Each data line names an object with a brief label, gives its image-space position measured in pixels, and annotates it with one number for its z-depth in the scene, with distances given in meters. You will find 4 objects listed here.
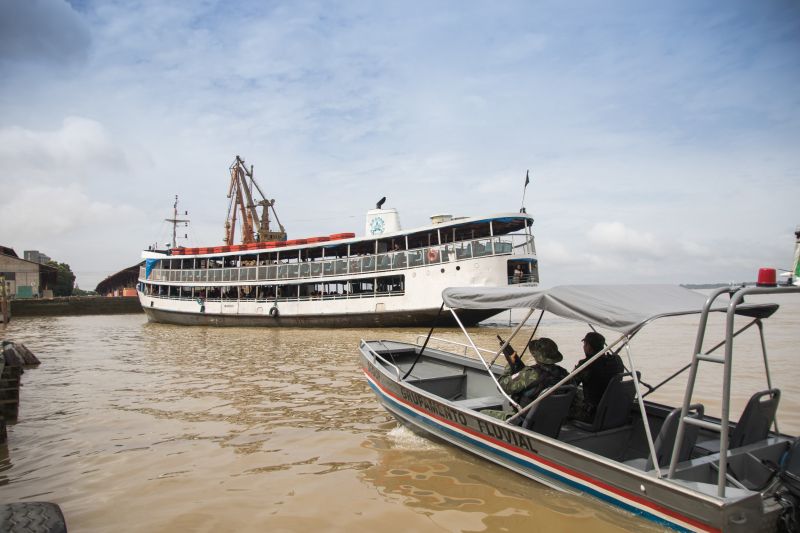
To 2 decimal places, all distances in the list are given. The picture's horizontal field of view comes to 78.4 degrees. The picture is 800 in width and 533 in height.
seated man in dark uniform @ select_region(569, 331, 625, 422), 5.92
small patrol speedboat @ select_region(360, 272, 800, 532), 3.91
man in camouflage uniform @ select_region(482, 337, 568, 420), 5.64
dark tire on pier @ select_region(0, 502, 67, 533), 3.60
